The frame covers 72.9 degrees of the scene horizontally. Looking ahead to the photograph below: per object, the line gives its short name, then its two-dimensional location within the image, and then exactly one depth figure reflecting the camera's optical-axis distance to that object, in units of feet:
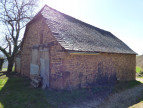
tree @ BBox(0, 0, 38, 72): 43.52
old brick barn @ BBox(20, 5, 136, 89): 20.03
